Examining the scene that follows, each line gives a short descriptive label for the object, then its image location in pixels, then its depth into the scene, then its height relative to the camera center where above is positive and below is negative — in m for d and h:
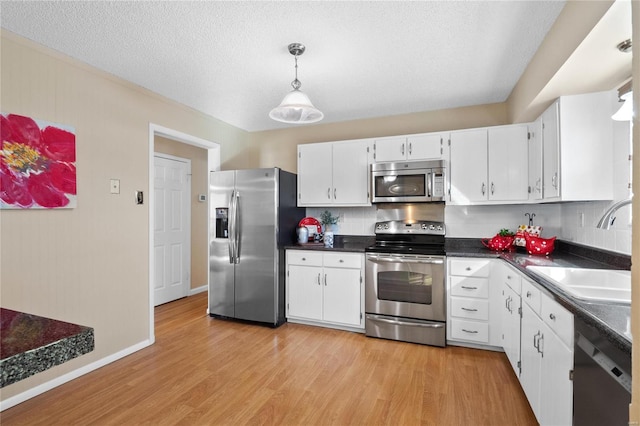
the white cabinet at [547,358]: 1.38 -0.69
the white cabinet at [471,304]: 2.92 -0.79
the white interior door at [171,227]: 4.46 -0.18
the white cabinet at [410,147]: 3.39 +0.70
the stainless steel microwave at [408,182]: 3.33 +0.34
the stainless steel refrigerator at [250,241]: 3.57 -0.29
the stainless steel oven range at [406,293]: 3.07 -0.75
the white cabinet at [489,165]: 3.10 +0.48
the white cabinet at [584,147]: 2.19 +0.45
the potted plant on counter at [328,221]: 4.06 -0.08
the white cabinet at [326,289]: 3.40 -0.78
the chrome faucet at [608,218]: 1.33 -0.01
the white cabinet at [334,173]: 3.68 +0.47
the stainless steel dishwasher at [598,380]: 0.94 -0.53
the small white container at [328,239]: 3.75 -0.27
